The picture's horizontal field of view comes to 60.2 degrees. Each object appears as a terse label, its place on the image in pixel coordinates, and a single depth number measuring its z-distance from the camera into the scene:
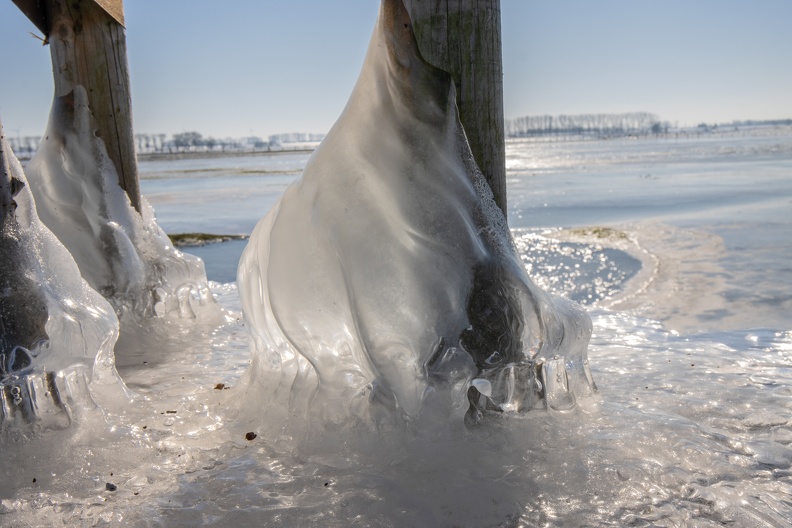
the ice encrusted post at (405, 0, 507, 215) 3.03
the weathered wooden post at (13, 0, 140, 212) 5.02
